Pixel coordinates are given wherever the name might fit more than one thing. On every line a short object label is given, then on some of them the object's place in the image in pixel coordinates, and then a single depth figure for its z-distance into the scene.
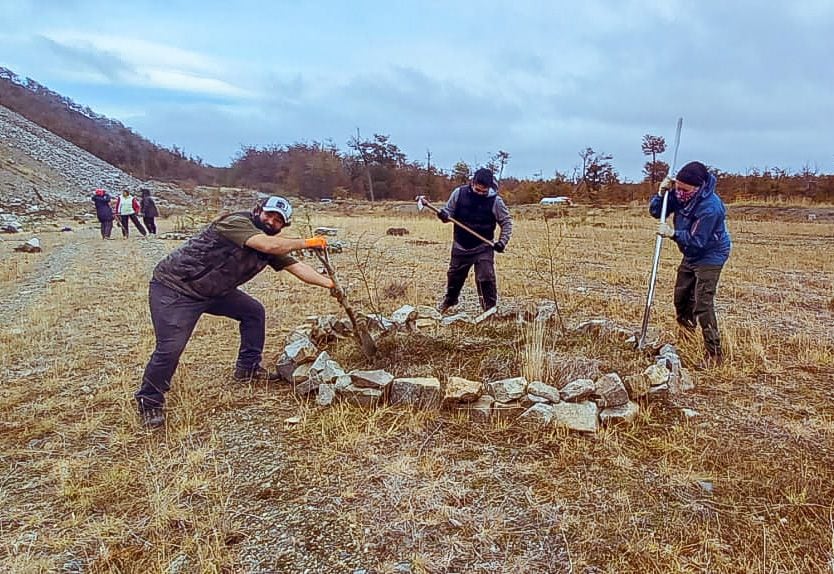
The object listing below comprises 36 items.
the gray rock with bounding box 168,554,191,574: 2.53
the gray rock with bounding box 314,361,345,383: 4.29
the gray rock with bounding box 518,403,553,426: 3.79
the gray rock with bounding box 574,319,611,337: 5.36
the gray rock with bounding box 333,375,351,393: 4.20
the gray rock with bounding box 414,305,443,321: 5.84
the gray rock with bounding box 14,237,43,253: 13.45
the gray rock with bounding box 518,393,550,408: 3.95
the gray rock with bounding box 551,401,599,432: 3.72
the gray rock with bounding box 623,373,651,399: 4.07
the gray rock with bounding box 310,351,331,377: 4.40
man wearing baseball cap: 3.88
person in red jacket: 16.91
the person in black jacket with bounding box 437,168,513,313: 6.00
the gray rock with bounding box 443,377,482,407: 3.97
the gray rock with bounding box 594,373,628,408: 3.92
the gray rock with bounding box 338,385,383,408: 4.10
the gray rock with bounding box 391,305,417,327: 5.55
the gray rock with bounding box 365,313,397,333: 5.43
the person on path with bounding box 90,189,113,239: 16.25
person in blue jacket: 4.53
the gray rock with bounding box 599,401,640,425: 3.81
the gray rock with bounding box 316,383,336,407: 4.16
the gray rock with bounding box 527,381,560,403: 3.95
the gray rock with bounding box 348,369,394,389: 4.13
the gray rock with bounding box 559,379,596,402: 3.96
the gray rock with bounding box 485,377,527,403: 3.97
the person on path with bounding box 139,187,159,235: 17.16
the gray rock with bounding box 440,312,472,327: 5.68
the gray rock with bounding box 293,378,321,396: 4.34
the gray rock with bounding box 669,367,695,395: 4.25
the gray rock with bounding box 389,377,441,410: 4.03
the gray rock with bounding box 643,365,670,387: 4.13
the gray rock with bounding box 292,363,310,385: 4.49
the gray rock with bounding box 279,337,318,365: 4.68
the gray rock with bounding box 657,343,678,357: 4.72
